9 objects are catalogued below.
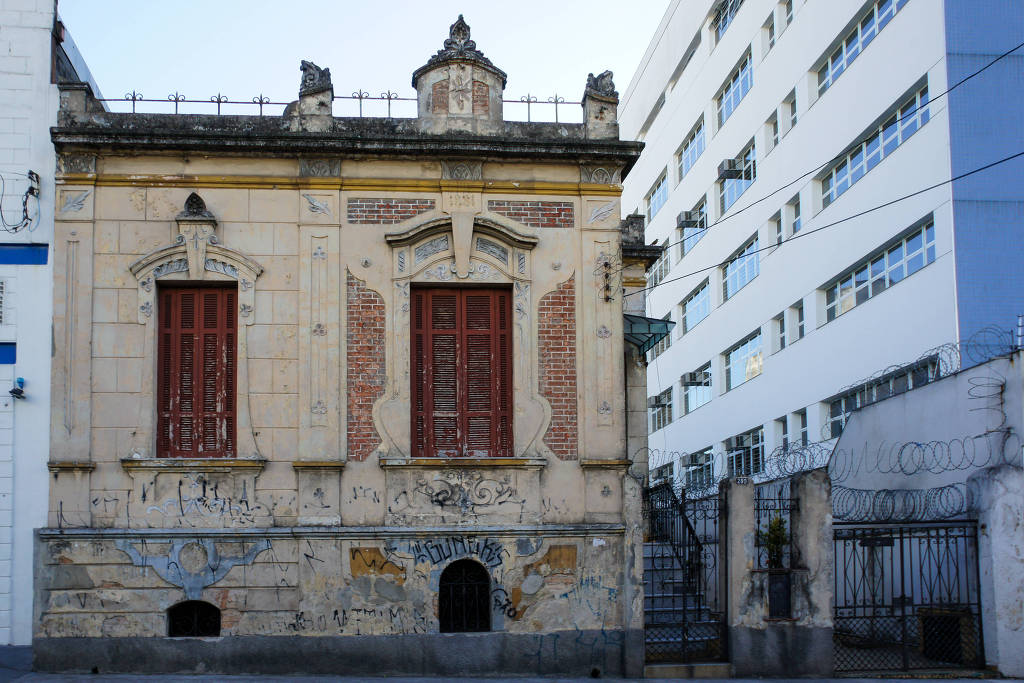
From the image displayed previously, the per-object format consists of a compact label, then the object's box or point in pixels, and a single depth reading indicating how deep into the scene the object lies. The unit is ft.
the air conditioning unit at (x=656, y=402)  146.00
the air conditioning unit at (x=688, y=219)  124.26
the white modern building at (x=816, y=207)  70.13
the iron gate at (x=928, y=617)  46.42
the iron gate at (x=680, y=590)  45.80
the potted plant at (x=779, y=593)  45.47
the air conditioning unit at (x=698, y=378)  124.87
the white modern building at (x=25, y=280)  44.47
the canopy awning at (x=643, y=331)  53.52
